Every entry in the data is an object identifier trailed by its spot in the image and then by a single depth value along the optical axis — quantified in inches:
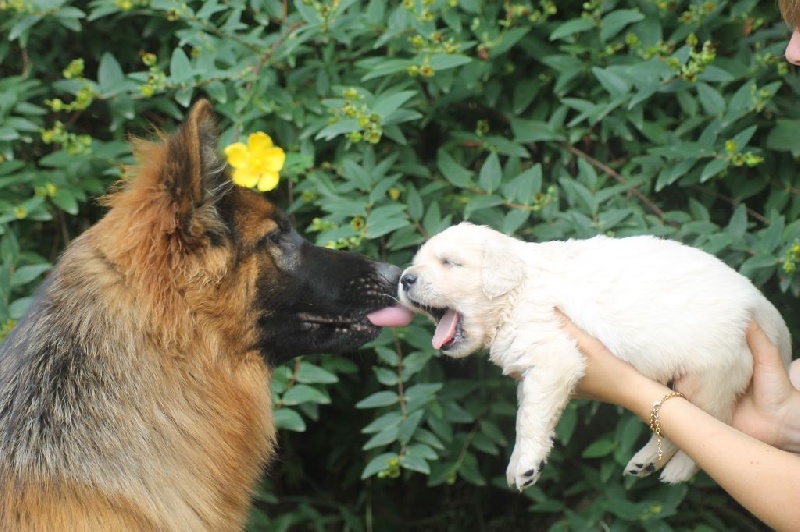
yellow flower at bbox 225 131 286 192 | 229.1
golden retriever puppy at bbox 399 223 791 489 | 183.9
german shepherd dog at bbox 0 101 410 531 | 180.2
